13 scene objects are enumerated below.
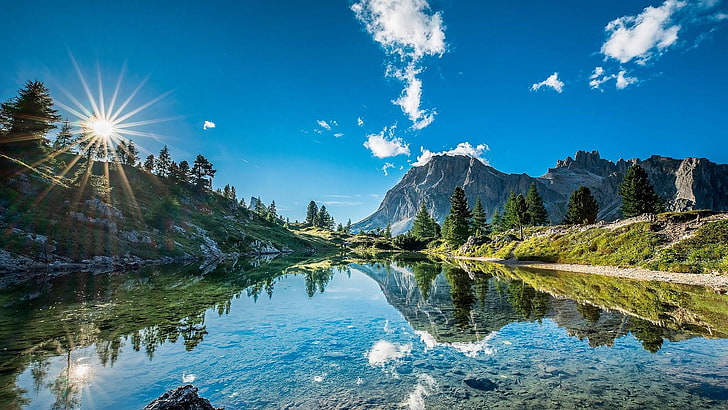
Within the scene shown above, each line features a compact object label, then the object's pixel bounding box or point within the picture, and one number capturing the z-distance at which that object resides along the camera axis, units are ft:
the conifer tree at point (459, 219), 333.42
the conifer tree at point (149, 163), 483.06
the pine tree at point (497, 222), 405.06
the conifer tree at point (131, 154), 463.01
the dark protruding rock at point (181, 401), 22.95
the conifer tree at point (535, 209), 353.72
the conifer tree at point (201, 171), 490.90
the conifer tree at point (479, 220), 406.62
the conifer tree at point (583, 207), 293.23
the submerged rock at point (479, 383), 36.27
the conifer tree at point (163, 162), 477.77
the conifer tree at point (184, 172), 474.49
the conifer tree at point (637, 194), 260.01
